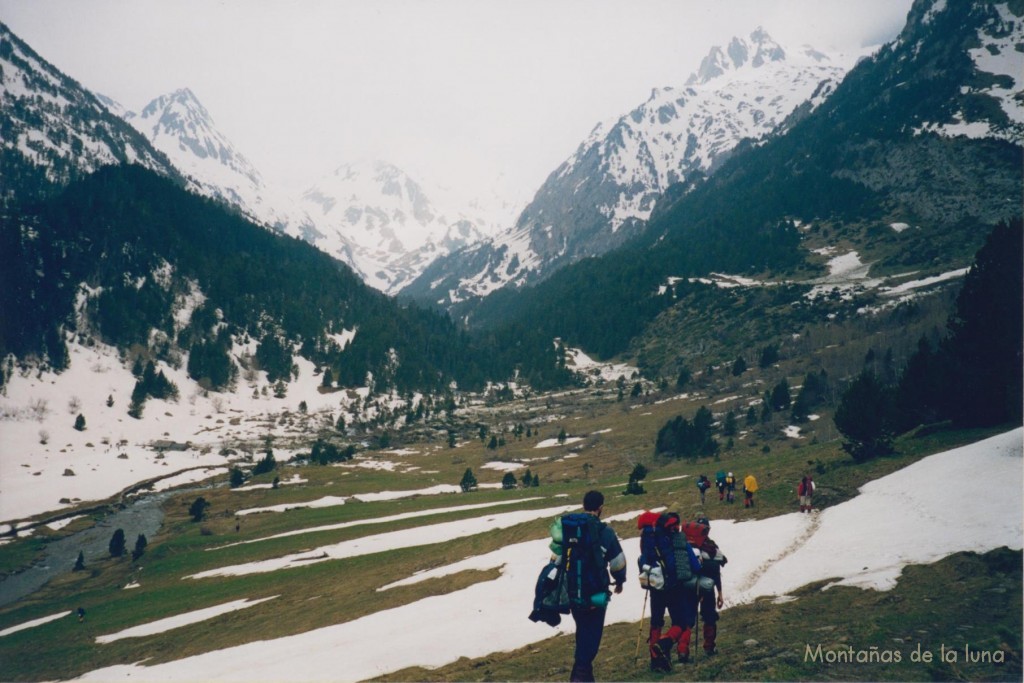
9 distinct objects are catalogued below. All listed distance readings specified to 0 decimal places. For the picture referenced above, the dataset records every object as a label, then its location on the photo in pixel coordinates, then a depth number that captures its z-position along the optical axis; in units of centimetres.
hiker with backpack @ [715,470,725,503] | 2792
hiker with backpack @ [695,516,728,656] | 1155
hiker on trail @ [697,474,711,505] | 2798
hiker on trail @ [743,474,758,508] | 2594
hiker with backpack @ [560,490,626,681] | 960
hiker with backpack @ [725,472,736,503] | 2766
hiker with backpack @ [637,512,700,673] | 1088
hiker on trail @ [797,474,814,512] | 2300
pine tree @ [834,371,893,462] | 2838
